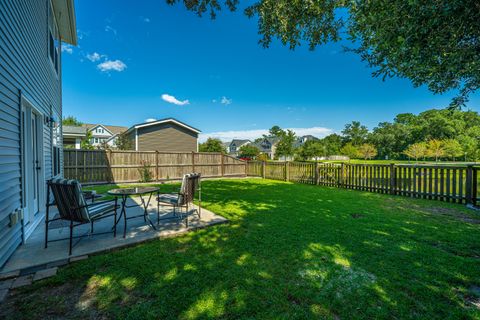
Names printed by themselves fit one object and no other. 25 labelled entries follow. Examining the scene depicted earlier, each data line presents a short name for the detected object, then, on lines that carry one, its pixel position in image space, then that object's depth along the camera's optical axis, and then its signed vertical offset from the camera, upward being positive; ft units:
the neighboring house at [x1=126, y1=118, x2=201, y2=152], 58.70 +6.09
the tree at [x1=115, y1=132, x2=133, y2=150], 62.75 +4.68
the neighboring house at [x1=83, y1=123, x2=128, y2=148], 122.42 +14.03
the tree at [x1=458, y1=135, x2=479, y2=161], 133.59 +6.15
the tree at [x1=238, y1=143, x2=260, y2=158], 138.41 +3.64
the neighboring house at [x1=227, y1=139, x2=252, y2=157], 191.09 +11.31
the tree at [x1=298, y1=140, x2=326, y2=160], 133.90 +4.02
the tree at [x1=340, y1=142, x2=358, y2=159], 157.38 +3.94
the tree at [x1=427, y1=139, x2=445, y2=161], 122.53 +4.12
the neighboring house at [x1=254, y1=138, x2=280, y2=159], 179.11 +9.28
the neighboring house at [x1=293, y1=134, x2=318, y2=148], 217.56 +18.36
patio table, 11.97 -2.03
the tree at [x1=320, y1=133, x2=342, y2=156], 179.96 +11.54
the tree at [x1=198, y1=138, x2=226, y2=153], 119.34 +6.56
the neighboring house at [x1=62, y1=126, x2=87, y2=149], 40.66 +4.76
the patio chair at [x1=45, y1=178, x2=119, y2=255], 9.52 -2.03
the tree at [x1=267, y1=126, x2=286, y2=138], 235.58 +28.91
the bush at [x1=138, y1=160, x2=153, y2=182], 37.93 -2.68
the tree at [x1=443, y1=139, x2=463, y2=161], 124.16 +4.64
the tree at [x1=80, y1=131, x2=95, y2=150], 92.17 +5.31
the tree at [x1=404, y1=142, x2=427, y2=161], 126.21 +3.61
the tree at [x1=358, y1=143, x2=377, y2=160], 152.76 +3.84
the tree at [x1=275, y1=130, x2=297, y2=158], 138.21 +6.11
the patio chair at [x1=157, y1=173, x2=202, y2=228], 13.57 -2.47
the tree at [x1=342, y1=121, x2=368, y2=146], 195.93 +23.35
